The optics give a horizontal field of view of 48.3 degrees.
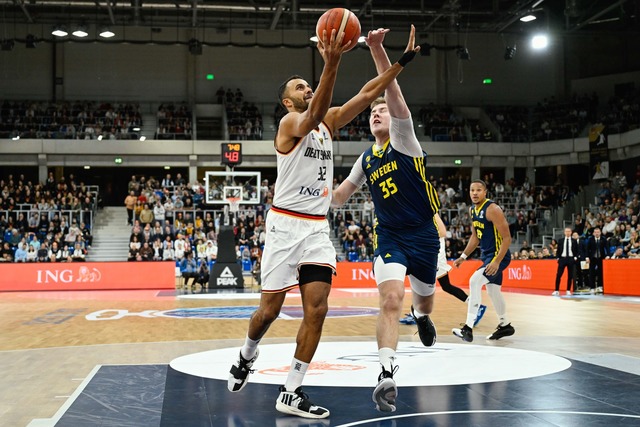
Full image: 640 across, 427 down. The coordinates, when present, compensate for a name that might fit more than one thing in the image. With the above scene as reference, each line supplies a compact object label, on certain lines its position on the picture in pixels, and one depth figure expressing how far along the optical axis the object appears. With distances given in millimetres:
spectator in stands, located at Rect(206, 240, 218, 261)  24336
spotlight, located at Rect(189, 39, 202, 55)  31316
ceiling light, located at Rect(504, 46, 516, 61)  30823
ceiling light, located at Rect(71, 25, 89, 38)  26575
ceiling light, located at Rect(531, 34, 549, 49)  27953
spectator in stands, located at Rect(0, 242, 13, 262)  23856
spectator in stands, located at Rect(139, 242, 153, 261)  23797
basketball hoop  20650
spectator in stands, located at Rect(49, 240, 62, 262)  23703
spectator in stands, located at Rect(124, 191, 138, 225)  29406
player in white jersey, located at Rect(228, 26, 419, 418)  4848
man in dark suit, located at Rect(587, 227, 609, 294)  19539
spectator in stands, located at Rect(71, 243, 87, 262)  24172
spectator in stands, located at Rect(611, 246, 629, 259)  20234
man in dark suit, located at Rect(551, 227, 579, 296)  18970
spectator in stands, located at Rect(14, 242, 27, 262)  24188
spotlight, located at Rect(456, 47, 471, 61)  29859
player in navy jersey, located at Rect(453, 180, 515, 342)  8578
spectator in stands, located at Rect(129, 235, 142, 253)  24409
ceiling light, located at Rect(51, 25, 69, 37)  26438
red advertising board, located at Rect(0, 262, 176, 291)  21781
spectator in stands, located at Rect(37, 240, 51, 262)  24000
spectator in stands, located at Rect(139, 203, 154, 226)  27344
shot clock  20391
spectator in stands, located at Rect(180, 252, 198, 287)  21503
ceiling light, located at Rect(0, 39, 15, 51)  29391
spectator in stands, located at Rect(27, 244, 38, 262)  24156
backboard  21234
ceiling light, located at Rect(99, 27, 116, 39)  27284
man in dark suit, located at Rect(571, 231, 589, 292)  19428
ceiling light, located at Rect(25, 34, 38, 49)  31234
